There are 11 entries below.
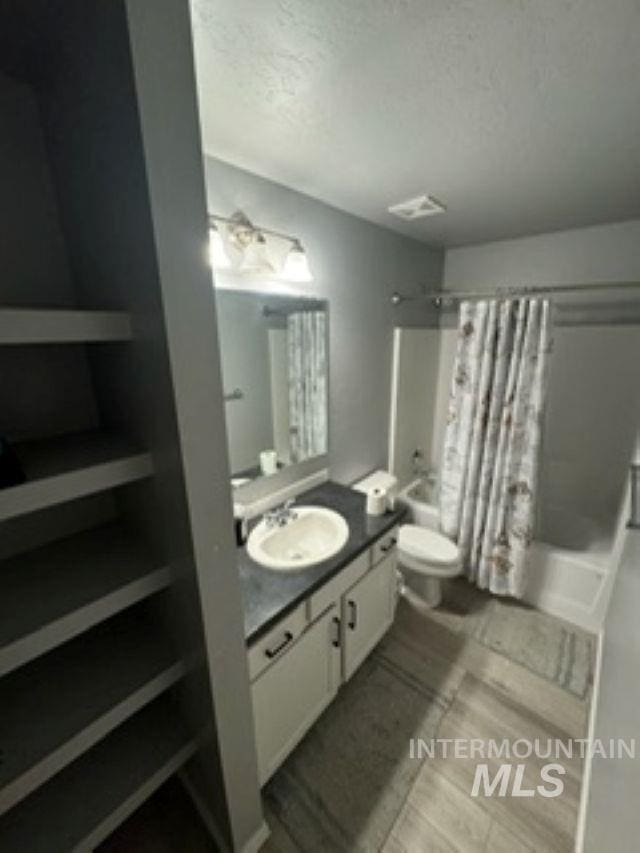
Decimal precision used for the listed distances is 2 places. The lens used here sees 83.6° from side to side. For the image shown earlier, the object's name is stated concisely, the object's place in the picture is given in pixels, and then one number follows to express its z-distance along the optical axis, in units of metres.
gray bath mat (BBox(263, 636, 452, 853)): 1.25
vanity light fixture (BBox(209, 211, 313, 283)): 1.40
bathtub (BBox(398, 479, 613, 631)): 2.04
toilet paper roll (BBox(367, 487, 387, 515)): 1.70
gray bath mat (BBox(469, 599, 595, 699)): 1.81
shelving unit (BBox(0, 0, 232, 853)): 0.64
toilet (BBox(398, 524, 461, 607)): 2.08
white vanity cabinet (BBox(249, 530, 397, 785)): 1.21
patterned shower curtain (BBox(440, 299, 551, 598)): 2.01
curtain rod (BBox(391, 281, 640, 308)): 1.86
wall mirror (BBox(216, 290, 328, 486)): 1.59
